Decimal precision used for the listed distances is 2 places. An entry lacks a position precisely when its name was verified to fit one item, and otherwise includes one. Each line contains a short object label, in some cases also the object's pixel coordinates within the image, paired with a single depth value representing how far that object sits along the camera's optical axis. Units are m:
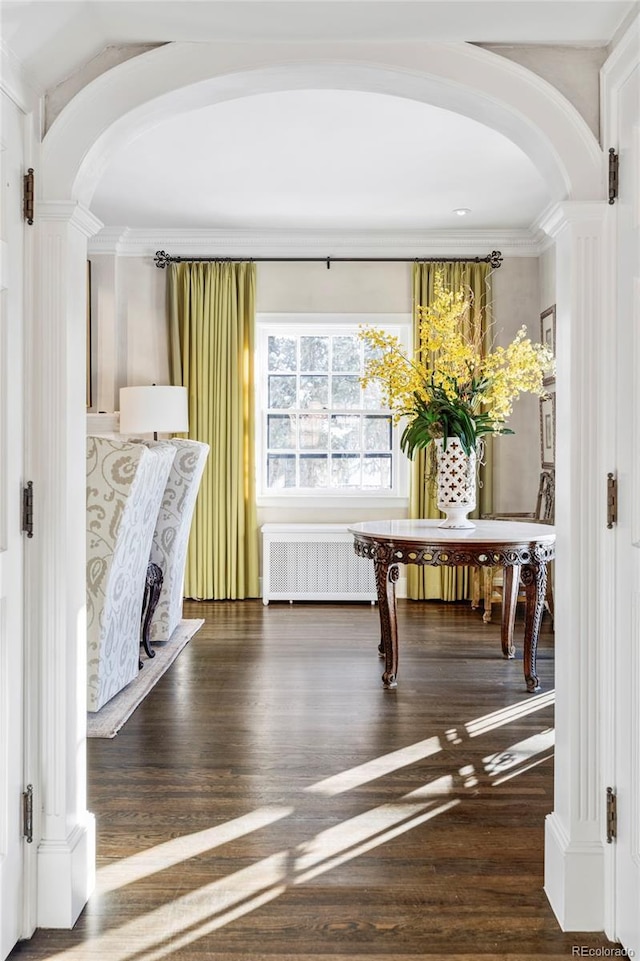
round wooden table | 3.46
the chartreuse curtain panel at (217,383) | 5.98
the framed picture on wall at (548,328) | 5.60
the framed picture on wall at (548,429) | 5.66
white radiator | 5.85
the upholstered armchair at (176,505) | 4.40
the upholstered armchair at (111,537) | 3.26
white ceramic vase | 3.88
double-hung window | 6.24
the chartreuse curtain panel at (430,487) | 5.98
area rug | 3.24
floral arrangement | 3.75
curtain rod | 5.96
